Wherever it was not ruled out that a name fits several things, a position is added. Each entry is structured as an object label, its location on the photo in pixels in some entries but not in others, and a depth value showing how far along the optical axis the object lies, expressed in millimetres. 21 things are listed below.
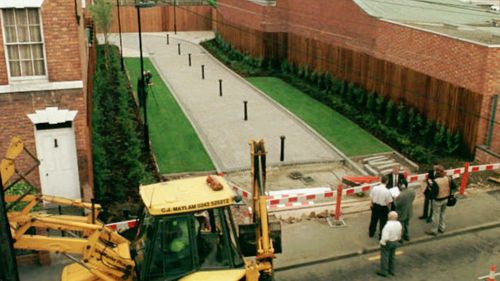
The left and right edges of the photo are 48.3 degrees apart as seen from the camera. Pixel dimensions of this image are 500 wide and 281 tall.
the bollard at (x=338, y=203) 15320
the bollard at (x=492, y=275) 11516
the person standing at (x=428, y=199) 14961
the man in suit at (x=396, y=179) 14625
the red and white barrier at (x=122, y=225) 14000
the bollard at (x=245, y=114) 24906
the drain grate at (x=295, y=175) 19375
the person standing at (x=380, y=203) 13789
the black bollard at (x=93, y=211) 10102
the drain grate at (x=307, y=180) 19072
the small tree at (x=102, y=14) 35438
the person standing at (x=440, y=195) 14359
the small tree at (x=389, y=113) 23938
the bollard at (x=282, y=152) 19986
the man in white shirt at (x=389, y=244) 12281
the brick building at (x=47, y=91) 14750
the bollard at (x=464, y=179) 17109
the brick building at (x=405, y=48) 19188
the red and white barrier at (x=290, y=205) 16203
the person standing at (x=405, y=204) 13797
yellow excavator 9148
